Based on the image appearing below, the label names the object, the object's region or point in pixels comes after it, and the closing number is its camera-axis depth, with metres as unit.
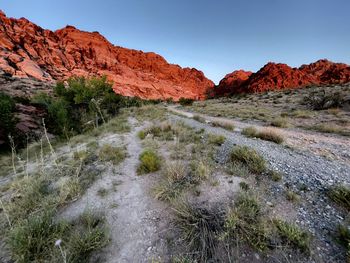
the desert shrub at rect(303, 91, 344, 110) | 15.11
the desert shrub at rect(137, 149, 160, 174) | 4.43
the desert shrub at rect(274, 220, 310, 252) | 2.00
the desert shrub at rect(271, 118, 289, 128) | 9.75
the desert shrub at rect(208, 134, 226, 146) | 6.06
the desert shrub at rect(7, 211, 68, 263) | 2.07
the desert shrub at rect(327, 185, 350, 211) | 2.59
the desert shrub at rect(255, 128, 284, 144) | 6.25
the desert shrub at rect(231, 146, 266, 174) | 3.79
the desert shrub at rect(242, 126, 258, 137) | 7.35
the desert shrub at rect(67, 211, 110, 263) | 2.13
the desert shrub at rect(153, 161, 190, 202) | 3.23
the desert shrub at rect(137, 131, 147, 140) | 8.04
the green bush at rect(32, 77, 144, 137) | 14.45
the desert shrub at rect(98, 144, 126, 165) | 5.35
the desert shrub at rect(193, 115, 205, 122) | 12.84
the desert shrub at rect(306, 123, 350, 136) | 7.63
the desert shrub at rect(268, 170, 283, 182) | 3.42
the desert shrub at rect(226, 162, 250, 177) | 3.69
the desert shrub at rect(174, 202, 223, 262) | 2.12
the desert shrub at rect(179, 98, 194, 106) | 39.88
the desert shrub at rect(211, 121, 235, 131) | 9.17
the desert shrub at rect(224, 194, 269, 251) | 2.13
